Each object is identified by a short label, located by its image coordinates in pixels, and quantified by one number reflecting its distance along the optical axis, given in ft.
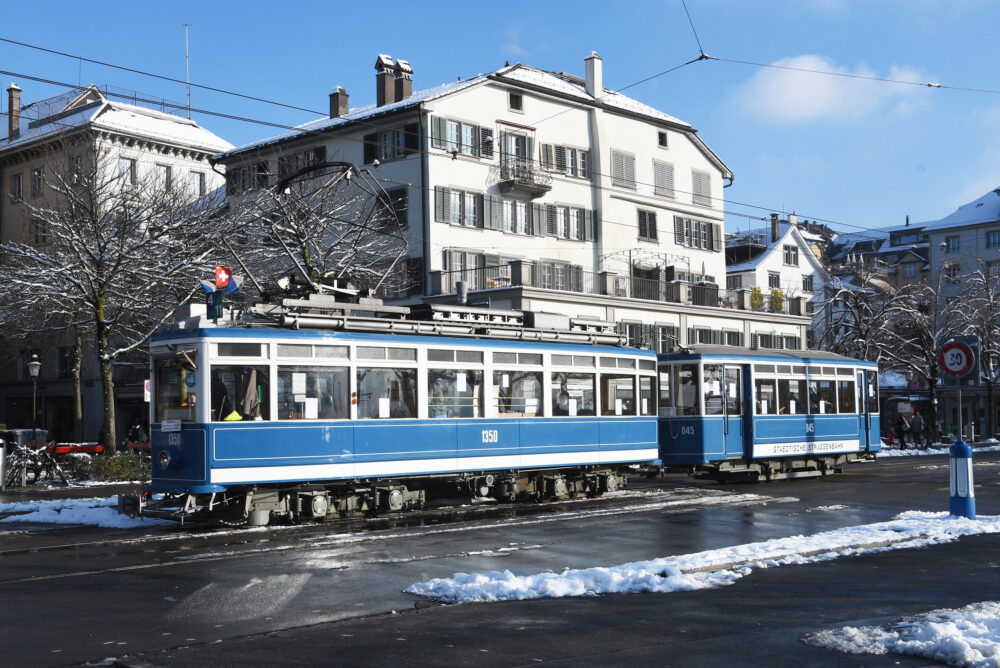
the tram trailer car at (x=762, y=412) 77.38
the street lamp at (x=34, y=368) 107.65
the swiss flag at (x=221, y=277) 70.37
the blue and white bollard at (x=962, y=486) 51.16
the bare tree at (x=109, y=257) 94.53
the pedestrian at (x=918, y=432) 161.89
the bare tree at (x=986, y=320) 185.26
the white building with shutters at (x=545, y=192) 131.85
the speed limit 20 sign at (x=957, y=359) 52.54
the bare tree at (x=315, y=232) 108.88
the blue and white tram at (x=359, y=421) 50.26
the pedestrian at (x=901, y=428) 153.69
